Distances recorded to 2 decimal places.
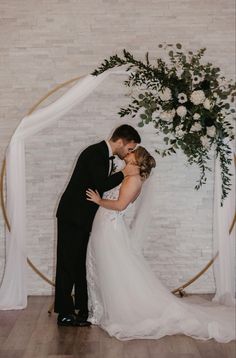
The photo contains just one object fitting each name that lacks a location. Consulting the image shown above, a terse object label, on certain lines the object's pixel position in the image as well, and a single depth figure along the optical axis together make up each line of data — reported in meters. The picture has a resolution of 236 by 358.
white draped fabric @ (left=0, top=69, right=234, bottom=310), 5.24
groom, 4.75
